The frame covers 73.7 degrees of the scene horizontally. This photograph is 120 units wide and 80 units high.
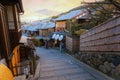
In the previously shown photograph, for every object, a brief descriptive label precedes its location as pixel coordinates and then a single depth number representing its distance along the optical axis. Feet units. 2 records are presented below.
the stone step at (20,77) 13.44
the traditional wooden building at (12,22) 16.77
